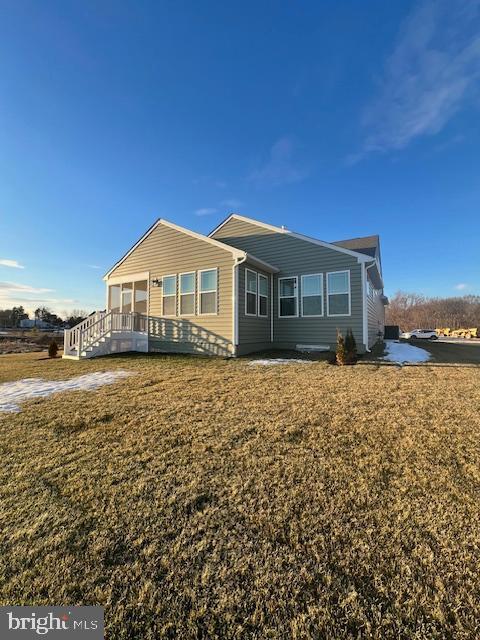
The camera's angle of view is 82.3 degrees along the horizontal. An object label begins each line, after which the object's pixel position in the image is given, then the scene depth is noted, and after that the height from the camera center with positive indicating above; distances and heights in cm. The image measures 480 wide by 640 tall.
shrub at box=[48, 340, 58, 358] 1114 -98
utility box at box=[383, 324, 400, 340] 2121 -42
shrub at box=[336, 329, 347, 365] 845 -82
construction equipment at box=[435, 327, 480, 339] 3300 -83
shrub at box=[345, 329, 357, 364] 860 -71
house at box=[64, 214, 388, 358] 1034 +126
